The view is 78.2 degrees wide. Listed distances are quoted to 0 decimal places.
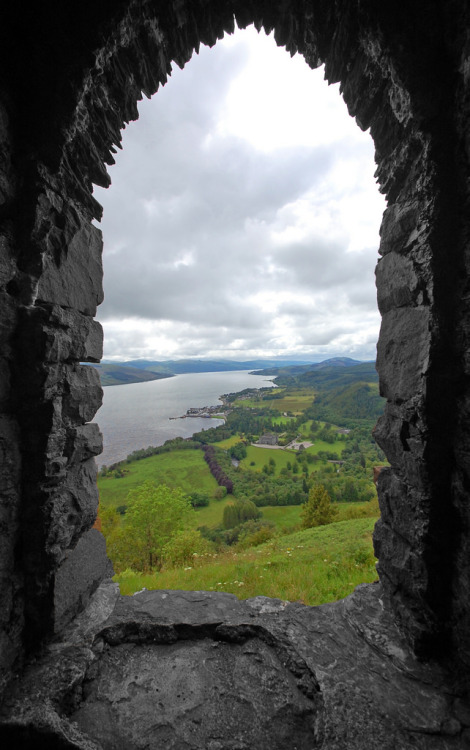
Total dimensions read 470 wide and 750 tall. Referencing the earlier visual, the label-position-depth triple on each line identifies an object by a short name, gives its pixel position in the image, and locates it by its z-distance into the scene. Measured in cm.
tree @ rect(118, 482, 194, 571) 1324
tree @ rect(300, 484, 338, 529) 1919
